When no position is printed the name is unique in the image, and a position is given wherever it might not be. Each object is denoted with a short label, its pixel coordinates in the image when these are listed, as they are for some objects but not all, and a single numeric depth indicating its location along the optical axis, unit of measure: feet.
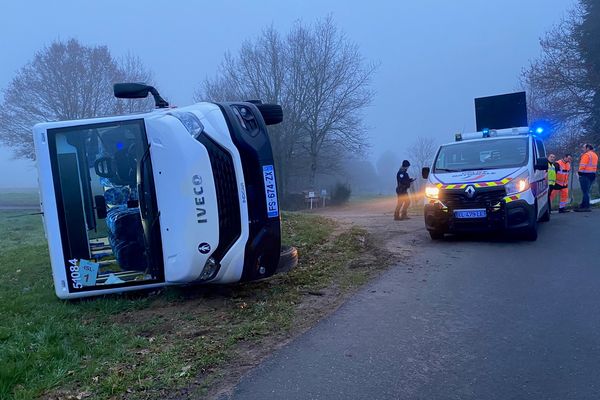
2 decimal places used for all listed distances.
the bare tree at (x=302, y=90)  113.91
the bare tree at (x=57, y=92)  102.53
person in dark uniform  41.63
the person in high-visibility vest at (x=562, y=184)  43.29
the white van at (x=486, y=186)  25.81
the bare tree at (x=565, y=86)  77.51
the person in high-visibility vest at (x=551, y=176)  42.27
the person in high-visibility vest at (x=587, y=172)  42.27
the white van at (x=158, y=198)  15.48
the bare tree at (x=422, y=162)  143.92
